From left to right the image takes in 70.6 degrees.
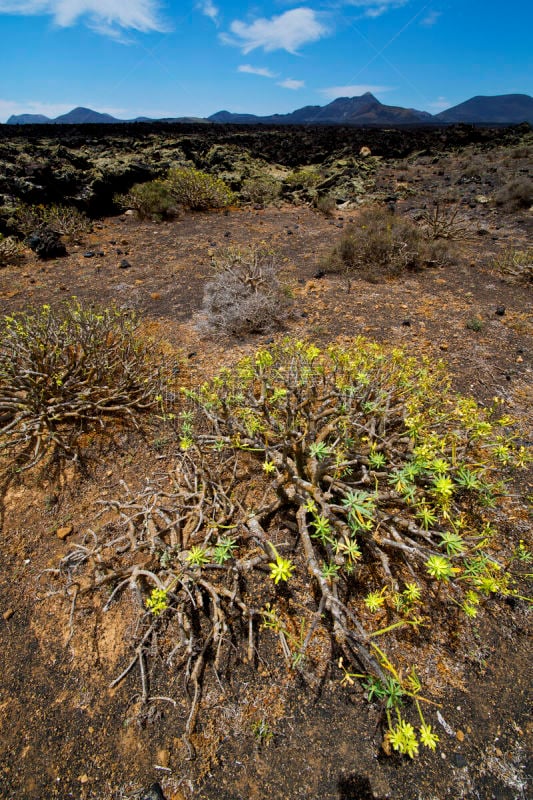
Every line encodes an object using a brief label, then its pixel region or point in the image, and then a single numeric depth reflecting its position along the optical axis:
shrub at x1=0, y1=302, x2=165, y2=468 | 3.08
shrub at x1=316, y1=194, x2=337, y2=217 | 10.04
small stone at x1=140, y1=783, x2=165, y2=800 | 1.57
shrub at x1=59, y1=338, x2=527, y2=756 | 1.90
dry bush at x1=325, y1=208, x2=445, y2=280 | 6.33
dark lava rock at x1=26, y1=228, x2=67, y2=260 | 7.15
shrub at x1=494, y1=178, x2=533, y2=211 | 9.29
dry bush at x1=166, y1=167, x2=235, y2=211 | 9.91
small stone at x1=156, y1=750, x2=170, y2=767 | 1.66
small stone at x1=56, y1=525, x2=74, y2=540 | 2.55
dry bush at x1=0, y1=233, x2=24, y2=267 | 6.96
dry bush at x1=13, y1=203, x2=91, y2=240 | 8.12
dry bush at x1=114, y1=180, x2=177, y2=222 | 9.26
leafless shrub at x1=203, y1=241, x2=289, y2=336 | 4.75
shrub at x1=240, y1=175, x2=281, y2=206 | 11.12
